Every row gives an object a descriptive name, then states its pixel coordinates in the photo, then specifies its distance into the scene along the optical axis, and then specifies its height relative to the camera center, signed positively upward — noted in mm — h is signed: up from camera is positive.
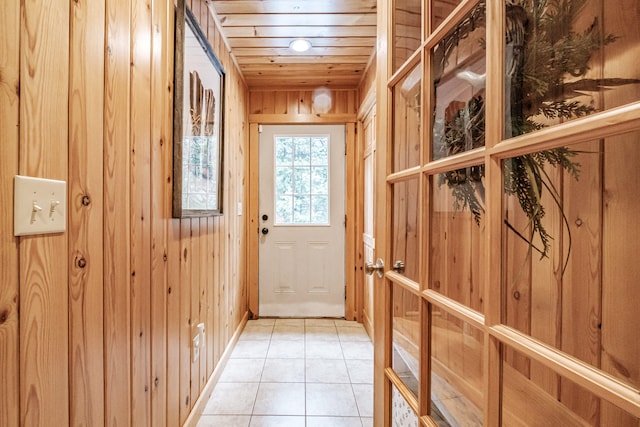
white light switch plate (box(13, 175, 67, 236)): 587 +12
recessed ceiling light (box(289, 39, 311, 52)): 2266 +1267
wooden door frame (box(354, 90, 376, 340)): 2986 -74
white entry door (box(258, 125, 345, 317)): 3061 -96
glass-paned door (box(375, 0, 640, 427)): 422 -7
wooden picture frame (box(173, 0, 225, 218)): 1317 +453
